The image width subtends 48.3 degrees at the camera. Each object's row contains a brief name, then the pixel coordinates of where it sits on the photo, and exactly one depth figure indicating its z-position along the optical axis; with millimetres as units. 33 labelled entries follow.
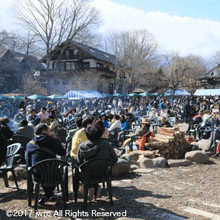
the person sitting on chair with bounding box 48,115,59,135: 7836
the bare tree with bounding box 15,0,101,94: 33750
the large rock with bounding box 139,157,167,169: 6082
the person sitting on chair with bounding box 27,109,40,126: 10173
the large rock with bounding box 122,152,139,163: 6547
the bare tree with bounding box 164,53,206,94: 32125
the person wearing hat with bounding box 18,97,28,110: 15086
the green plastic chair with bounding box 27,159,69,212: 3447
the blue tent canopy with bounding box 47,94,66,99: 23264
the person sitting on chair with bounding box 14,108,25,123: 10866
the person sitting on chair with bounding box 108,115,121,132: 8805
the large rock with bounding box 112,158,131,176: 5285
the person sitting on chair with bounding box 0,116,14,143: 6056
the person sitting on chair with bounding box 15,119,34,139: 6159
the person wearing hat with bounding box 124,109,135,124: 11594
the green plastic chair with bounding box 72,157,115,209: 3572
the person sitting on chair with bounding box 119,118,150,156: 7384
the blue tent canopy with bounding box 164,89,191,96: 39306
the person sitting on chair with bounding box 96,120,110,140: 6018
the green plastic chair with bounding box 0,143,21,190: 4577
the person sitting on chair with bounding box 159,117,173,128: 9195
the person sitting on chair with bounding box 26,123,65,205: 3637
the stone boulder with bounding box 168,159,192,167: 6241
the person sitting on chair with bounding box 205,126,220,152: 7562
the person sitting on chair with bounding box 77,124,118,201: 3656
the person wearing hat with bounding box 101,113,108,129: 9617
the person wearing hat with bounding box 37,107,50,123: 9773
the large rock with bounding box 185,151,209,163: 6562
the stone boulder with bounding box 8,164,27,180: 5277
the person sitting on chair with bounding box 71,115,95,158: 4488
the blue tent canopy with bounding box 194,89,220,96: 32719
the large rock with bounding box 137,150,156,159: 6605
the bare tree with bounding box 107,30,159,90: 42094
